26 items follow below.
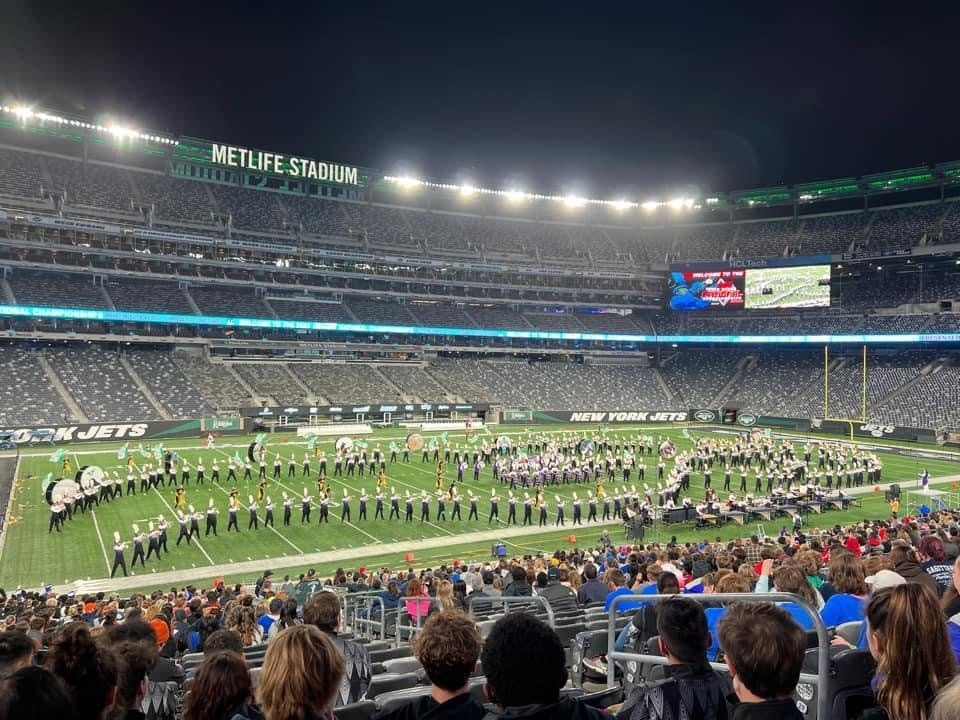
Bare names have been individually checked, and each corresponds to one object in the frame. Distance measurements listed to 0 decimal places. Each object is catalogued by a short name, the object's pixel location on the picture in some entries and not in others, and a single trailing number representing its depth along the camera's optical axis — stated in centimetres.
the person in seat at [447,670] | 254
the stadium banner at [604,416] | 5031
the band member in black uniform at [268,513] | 2052
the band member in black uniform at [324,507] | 2127
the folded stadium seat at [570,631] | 630
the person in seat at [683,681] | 270
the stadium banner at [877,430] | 4216
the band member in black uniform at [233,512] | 2005
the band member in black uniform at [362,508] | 2220
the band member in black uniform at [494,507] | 2227
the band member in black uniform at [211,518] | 1948
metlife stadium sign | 5766
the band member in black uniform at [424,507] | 2189
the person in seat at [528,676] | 228
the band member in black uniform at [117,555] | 1603
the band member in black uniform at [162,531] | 1770
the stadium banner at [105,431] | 3422
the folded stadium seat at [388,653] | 539
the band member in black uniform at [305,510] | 2136
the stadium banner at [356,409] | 4288
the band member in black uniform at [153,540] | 1711
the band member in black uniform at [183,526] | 1877
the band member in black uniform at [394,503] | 2205
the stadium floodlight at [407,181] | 6475
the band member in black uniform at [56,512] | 1925
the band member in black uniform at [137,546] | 1673
